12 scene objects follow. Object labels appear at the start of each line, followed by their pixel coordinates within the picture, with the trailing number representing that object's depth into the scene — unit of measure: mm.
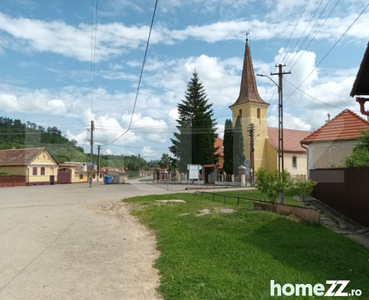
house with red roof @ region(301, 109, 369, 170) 19875
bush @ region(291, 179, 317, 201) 13156
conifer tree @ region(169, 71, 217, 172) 48031
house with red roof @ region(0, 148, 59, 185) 44938
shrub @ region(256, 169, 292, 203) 12375
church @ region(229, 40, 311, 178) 49438
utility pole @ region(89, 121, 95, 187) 39938
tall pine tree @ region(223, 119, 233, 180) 46562
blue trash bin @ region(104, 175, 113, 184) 48847
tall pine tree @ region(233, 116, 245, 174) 46094
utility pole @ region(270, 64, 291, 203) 17891
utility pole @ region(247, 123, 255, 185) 41219
